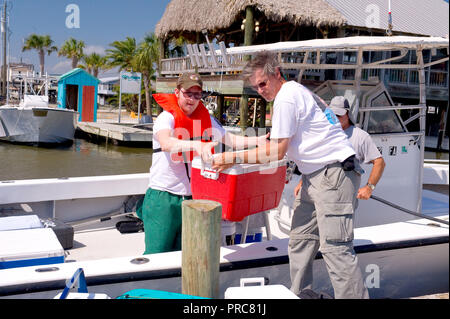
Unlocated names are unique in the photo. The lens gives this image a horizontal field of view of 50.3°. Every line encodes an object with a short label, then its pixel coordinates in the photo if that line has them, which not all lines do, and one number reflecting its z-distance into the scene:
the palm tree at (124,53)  44.22
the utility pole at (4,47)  33.20
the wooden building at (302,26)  17.55
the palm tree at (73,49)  59.38
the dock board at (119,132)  21.19
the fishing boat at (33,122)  21.66
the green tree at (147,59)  40.00
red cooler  3.13
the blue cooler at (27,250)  3.44
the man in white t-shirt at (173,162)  3.40
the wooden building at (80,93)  28.22
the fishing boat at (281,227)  3.25
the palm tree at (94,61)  57.34
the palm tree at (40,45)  66.44
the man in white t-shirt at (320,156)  2.79
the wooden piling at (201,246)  2.81
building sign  28.88
